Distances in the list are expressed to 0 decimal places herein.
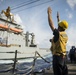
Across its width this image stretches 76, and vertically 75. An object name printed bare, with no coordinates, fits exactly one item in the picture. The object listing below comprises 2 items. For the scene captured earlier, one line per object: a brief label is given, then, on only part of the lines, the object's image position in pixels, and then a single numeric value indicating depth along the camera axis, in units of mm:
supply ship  14458
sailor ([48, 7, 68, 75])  1786
